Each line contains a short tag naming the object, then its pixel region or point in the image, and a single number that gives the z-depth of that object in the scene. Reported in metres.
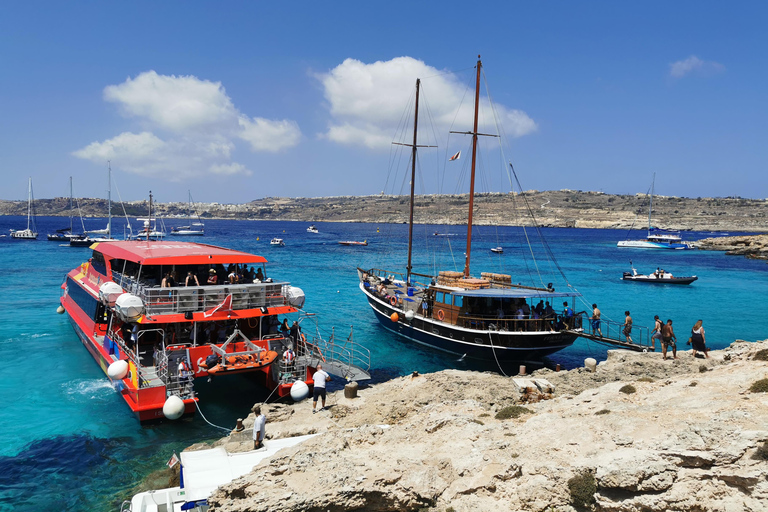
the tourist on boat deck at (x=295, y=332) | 19.89
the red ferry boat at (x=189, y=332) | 16.55
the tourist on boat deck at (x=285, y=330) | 20.32
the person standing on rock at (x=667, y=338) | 19.66
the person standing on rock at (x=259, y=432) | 12.49
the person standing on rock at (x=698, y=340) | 19.23
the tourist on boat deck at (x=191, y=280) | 19.52
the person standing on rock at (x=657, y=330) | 20.72
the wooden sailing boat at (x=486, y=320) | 23.20
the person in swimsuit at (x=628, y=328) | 22.59
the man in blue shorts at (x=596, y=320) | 23.76
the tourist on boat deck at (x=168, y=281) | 19.06
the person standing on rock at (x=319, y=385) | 16.17
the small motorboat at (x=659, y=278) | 55.53
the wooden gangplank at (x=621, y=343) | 21.83
